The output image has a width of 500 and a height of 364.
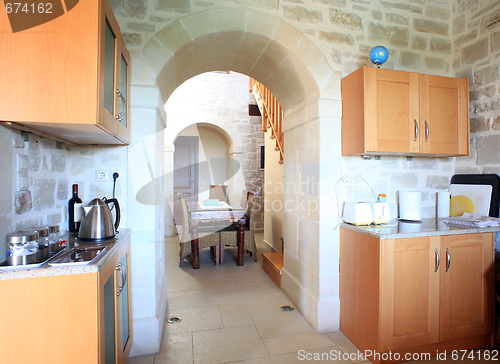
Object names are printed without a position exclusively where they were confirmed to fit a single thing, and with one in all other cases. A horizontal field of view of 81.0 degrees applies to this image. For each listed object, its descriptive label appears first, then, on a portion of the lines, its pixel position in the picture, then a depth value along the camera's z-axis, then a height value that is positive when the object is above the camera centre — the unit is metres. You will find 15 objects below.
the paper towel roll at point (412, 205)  2.55 -0.24
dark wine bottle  1.99 -0.22
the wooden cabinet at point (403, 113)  2.24 +0.52
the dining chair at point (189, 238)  4.25 -0.86
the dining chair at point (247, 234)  4.38 -0.83
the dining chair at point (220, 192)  6.15 -0.28
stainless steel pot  1.23 -0.29
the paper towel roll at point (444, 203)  2.75 -0.24
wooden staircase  4.62 +1.08
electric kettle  1.72 -0.25
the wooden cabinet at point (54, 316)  1.14 -0.55
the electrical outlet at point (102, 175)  2.15 +0.03
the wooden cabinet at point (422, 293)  2.01 -0.83
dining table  4.19 -0.57
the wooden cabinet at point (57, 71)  1.24 +0.47
